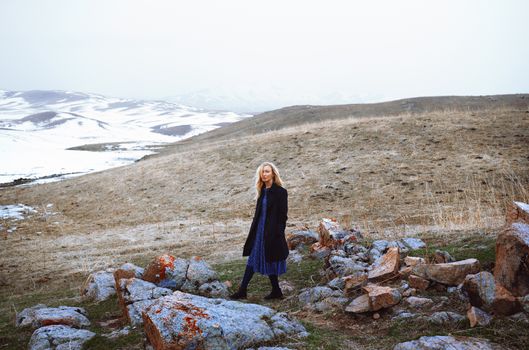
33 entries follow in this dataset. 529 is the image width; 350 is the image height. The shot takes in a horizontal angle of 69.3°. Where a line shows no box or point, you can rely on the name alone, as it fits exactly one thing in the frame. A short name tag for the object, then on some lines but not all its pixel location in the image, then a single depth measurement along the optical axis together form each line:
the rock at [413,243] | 8.03
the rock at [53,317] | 6.10
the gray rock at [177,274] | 7.56
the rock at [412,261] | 6.41
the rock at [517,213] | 5.69
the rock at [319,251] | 8.99
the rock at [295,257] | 9.08
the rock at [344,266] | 6.91
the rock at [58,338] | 5.34
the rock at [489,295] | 4.52
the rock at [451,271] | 5.60
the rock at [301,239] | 10.32
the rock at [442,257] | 6.57
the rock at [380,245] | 7.96
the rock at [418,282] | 5.71
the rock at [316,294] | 6.33
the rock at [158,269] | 7.60
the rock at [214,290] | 7.20
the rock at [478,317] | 4.44
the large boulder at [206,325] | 4.55
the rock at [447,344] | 4.03
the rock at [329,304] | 5.92
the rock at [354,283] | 6.12
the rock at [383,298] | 5.34
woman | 6.91
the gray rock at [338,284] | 6.48
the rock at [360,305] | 5.41
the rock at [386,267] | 6.22
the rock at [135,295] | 6.00
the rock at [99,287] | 7.74
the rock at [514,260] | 4.85
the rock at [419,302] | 5.29
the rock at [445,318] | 4.69
